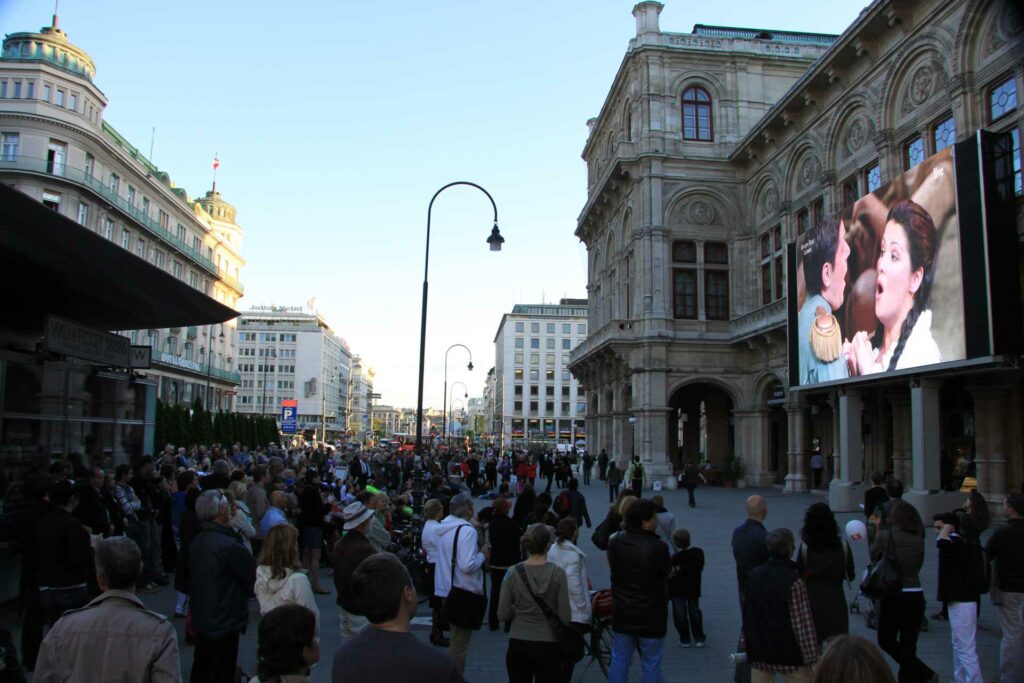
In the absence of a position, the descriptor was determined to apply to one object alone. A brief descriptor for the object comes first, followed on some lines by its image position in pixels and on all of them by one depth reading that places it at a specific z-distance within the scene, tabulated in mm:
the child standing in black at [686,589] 8398
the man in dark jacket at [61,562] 6598
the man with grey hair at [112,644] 3619
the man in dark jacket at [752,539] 6887
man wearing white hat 6641
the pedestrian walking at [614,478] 23766
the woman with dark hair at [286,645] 3242
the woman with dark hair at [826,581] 5555
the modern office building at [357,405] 175000
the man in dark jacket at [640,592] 5863
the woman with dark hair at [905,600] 6520
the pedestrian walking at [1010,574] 6402
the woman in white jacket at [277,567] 5477
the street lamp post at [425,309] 20250
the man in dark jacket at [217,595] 5691
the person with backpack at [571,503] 11977
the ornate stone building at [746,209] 22859
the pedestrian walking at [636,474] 23575
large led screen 17562
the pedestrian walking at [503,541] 8852
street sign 36469
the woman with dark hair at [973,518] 7500
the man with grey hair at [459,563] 6855
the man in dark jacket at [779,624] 4945
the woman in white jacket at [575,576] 6145
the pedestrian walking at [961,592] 6445
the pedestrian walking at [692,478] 24609
